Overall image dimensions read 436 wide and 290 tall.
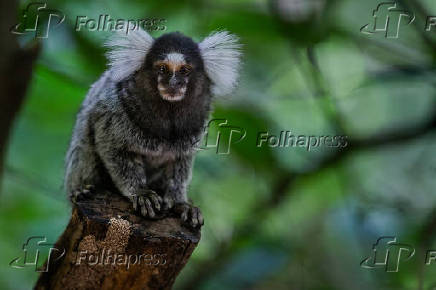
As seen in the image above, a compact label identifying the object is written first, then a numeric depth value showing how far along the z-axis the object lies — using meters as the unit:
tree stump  4.70
